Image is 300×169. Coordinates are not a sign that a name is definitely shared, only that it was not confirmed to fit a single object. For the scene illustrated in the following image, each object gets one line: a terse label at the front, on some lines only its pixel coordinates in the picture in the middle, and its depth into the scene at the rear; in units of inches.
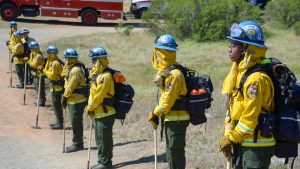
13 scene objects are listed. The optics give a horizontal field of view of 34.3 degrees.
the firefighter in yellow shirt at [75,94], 382.3
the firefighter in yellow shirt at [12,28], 666.3
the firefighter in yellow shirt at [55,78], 459.5
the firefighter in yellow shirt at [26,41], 612.1
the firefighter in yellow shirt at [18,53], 612.6
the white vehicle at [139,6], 1245.3
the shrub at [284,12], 974.4
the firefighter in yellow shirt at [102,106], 317.4
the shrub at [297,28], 899.4
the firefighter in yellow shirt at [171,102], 253.4
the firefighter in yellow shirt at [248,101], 178.4
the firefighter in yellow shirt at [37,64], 533.3
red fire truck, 1123.3
